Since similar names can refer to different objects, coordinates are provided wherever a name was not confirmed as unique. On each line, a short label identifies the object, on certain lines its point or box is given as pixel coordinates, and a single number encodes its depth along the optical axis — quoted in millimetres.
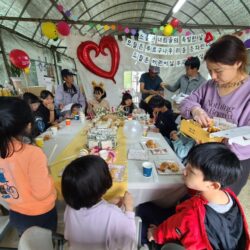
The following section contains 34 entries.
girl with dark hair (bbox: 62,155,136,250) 826
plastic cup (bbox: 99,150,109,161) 1439
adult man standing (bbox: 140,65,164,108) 3773
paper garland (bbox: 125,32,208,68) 3678
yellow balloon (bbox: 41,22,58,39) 3549
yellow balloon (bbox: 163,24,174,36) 3617
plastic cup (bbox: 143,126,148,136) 2094
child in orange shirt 914
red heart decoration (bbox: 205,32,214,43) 3699
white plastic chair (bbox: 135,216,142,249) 839
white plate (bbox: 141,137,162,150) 1753
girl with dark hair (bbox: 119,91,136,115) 3502
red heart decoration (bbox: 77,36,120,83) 3938
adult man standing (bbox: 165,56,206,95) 2801
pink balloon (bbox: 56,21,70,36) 3484
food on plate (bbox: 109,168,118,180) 1242
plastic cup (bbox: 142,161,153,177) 1243
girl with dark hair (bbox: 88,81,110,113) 3283
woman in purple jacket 998
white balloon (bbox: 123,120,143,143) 1946
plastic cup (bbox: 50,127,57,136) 2127
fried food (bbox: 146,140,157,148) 1759
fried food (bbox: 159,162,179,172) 1325
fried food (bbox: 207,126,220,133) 1044
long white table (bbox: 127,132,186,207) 1182
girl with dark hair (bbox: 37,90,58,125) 2800
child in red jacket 882
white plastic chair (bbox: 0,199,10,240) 1416
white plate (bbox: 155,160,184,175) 1291
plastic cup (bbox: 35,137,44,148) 1763
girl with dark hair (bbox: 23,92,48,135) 2365
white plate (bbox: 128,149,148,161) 1496
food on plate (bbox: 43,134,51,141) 1970
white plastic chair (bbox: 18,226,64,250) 674
